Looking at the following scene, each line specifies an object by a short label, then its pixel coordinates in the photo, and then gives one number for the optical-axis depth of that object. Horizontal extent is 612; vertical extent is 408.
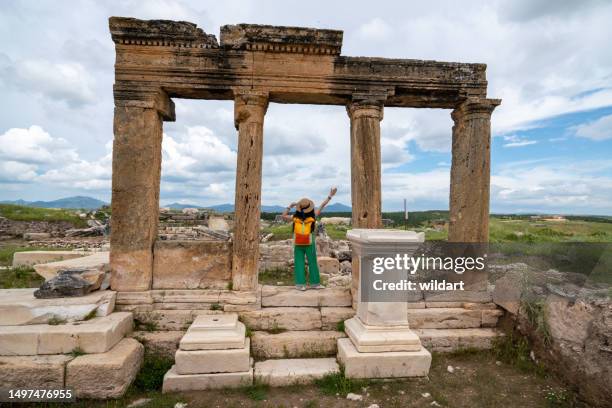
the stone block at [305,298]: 5.73
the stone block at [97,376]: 4.04
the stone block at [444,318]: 5.59
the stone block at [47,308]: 4.55
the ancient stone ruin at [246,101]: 5.55
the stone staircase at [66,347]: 4.02
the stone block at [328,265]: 9.96
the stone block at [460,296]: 5.91
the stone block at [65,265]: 6.67
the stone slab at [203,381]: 4.26
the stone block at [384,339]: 4.52
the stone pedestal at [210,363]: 4.29
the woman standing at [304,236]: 6.20
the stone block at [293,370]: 4.44
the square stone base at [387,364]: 4.44
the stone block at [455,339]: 5.33
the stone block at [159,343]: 4.98
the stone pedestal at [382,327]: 4.45
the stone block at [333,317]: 5.50
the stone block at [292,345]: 5.06
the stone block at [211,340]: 4.41
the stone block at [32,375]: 3.99
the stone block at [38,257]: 9.52
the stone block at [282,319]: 5.39
